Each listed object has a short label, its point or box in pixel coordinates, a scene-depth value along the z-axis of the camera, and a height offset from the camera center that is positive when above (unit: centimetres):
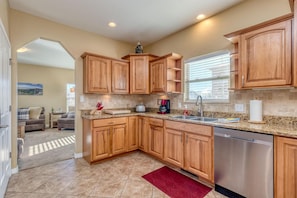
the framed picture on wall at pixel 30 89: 657 +42
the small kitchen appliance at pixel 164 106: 358 -19
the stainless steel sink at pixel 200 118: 273 -37
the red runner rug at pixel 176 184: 209 -130
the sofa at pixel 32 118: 594 -79
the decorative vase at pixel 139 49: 388 +125
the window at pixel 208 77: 274 +42
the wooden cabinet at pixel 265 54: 178 +56
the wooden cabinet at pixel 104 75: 322 +53
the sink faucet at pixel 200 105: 294 -14
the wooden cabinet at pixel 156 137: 300 -80
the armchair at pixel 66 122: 623 -98
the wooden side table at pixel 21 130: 480 -100
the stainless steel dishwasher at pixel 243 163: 167 -79
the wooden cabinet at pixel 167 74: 335 +56
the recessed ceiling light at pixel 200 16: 282 +154
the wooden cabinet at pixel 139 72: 375 +65
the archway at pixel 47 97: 365 +6
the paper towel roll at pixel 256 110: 214 -17
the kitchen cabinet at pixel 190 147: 220 -80
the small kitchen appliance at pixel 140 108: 408 -26
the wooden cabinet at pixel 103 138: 293 -81
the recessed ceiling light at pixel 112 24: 317 +156
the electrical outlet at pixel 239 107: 244 -15
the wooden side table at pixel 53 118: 682 -90
